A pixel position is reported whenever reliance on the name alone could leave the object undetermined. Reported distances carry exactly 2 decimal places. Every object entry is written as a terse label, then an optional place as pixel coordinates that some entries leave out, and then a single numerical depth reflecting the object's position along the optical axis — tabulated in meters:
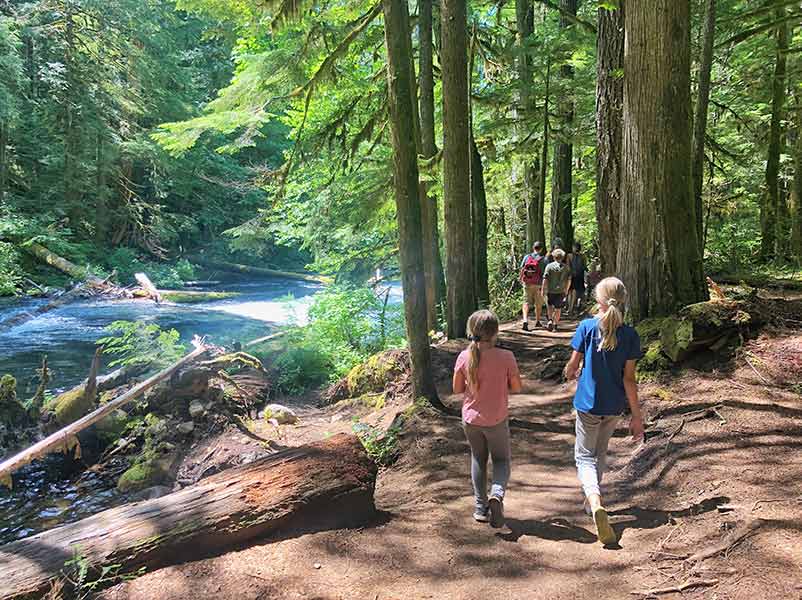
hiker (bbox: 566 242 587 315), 12.71
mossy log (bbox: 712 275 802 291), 10.07
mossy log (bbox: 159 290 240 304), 23.09
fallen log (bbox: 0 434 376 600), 3.45
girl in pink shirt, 4.13
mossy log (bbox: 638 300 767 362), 5.99
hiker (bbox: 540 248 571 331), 11.00
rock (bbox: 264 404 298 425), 9.52
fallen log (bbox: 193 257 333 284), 33.38
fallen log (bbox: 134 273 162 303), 22.71
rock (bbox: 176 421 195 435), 8.84
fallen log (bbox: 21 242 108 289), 23.94
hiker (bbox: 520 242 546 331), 11.66
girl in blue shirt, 3.92
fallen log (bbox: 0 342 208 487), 6.81
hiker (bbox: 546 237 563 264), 12.16
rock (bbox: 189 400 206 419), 9.31
